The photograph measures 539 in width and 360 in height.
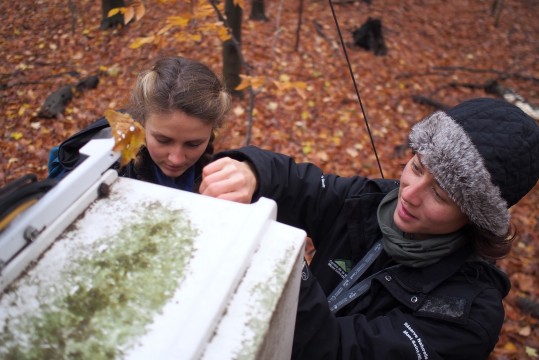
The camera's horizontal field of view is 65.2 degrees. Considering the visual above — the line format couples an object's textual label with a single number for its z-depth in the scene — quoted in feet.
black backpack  2.08
